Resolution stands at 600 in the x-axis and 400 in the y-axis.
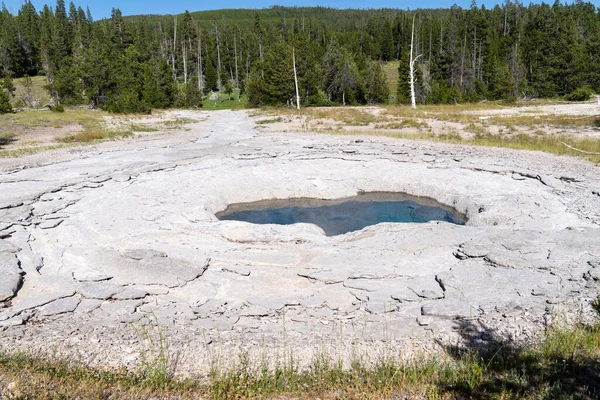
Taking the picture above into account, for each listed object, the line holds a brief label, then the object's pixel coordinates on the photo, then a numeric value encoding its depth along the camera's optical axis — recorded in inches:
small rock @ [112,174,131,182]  506.0
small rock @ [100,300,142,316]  238.9
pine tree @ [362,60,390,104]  2026.3
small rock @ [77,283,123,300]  253.9
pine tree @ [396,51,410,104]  1941.4
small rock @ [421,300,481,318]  228.7
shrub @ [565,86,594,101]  1669.5
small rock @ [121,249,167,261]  302.0
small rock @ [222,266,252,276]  285.8
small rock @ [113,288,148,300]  252.7
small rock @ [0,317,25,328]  221.3
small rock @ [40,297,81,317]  236.7
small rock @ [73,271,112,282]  274.0
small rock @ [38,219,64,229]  364.8
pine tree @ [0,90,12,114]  1196.5
